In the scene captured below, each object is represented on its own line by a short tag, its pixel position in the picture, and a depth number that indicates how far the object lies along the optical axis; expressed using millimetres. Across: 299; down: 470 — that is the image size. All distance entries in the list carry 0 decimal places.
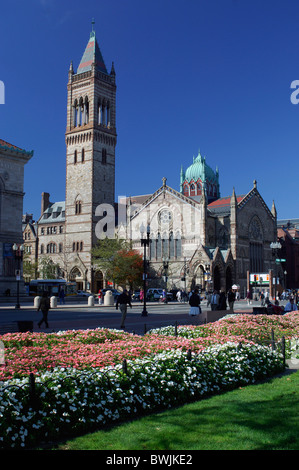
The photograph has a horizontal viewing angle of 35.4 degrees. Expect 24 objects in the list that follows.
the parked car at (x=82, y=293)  66162
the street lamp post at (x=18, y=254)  39081
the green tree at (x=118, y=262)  68562
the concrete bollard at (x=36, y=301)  36672
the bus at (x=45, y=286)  62494
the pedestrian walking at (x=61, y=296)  49544
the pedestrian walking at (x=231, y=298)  24594
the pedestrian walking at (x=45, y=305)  21312
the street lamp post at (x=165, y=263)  71044
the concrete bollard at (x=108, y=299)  47366
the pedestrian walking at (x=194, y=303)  22125
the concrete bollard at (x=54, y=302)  40688
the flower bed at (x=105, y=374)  6664
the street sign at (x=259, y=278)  70750
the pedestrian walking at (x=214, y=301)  26875
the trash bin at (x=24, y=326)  15367
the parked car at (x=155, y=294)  63888
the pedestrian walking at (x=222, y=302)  24270
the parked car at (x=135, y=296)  67438
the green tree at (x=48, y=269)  78812
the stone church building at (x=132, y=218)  73562
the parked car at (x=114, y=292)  61650
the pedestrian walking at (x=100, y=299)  52369
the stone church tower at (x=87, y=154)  76688
